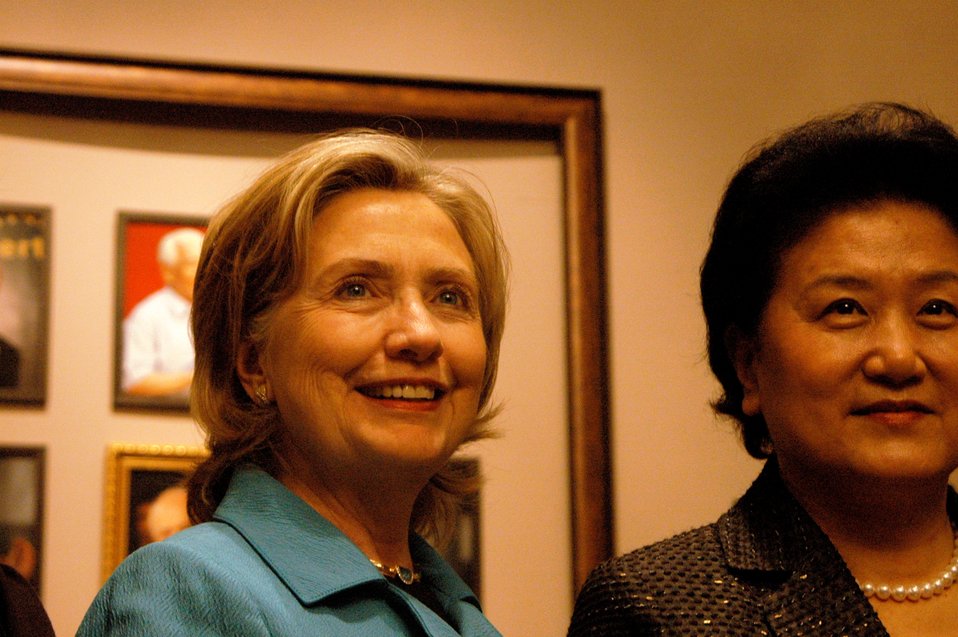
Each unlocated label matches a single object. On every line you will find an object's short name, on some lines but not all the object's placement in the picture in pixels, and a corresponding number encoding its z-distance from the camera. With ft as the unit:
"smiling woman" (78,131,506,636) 5.87
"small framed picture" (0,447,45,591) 8.65
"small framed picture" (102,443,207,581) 8.84
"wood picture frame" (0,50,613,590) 9.25
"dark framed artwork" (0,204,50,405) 8.85
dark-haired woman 5.82
